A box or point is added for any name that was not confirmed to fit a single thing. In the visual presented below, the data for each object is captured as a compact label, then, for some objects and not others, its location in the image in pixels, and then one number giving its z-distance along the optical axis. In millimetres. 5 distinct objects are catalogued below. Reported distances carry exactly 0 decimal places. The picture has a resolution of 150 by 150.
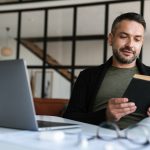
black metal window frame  3893
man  1889
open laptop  974
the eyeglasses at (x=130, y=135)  843
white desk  772
